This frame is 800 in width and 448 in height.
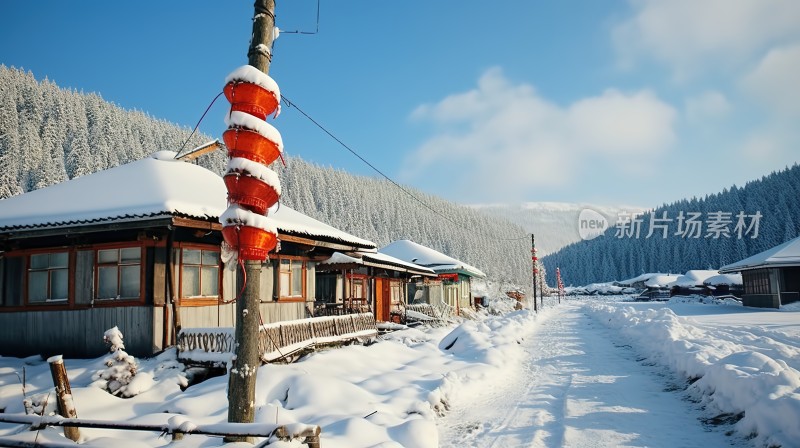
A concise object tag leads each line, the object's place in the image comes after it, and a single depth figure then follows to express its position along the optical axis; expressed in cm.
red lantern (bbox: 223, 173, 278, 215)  490
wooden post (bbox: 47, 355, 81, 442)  630
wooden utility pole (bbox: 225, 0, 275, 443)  494
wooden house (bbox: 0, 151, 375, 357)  1165
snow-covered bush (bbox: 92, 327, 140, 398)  951
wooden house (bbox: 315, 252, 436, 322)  1991
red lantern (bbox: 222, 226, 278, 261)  488
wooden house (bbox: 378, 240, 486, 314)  3738
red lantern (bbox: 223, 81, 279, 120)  502
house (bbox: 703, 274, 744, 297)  6200
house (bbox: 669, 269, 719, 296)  7075
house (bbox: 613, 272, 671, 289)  10391
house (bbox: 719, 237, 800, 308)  3500
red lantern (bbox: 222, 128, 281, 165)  496
